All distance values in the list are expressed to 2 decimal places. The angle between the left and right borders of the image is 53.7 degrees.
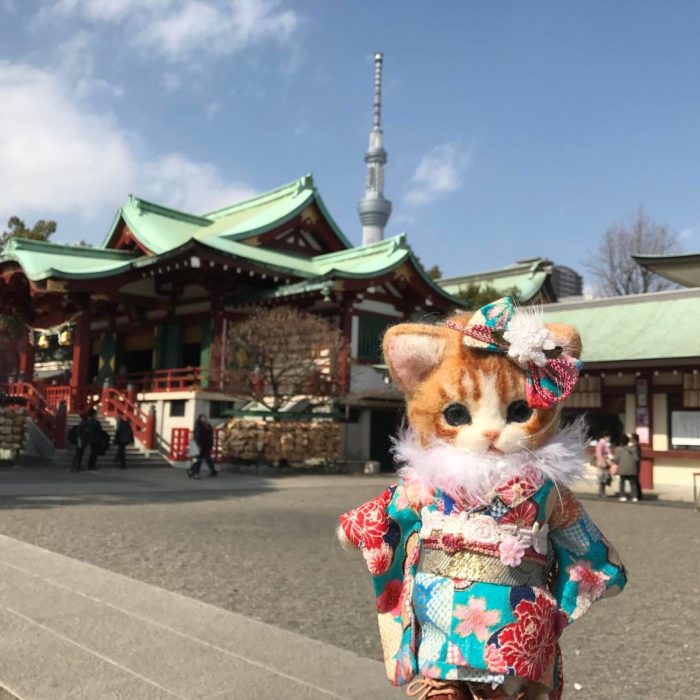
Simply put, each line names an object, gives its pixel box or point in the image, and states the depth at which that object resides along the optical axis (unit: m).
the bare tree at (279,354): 15.91
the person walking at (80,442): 14.62
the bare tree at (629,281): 31.17
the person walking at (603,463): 13.95
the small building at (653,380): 14.29
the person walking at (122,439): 15.62
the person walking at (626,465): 13.05
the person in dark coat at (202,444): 14.44
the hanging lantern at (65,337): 21.14
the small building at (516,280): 28.13
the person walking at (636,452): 13.12
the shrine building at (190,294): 17.92
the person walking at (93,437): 14.65
